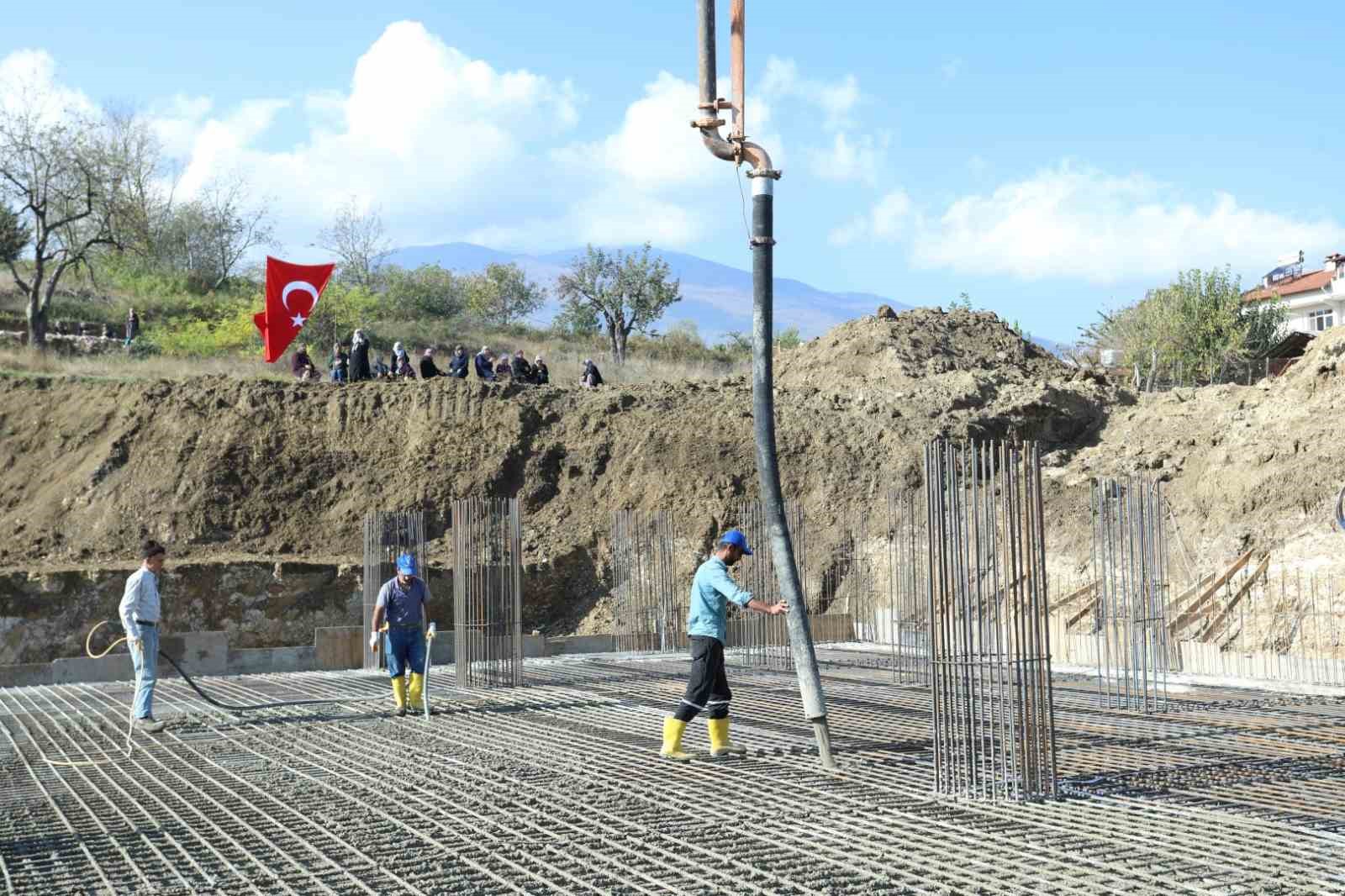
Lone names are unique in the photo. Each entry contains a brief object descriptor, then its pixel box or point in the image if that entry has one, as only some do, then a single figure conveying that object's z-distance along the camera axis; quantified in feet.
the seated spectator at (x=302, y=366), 98.89
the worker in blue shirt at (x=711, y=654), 28.96
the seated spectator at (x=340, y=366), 96.12
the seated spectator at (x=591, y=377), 101.40
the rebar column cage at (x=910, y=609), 45.16
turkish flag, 88.84
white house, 183.73
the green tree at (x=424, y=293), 182.19
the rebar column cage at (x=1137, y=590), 37.11
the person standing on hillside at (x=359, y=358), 94.89
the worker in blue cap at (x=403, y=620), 37.55
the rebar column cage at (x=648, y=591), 59.77
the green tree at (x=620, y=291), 188.75
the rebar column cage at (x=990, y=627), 23.89
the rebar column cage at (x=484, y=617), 44.42
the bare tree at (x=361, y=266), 204.95
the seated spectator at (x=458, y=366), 97.81
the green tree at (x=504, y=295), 216.33
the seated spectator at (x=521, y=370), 101.55
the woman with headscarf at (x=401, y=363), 97.55
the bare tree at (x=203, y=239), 190.19
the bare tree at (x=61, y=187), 128.06
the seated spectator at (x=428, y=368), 96.73
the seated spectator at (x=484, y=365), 99.09
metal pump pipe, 26.35
